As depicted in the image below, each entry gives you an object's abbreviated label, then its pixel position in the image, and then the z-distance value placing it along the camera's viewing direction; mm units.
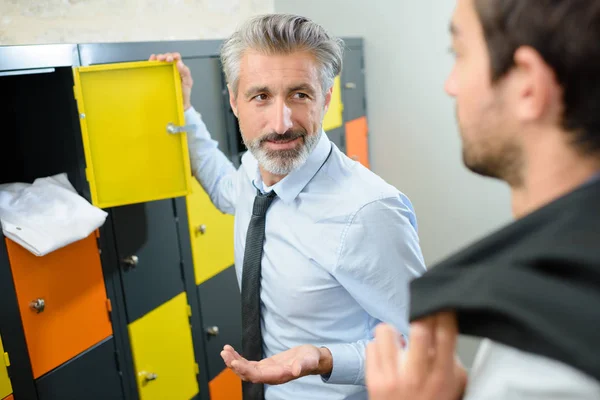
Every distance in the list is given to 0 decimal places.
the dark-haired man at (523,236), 469
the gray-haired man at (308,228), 1236
